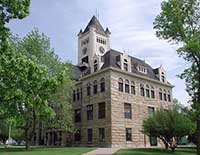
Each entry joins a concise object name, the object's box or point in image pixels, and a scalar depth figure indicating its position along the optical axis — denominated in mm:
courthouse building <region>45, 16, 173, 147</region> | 27543
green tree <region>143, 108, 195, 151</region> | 21592
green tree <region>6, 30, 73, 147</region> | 24020
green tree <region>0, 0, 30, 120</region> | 8535
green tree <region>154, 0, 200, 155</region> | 17354
